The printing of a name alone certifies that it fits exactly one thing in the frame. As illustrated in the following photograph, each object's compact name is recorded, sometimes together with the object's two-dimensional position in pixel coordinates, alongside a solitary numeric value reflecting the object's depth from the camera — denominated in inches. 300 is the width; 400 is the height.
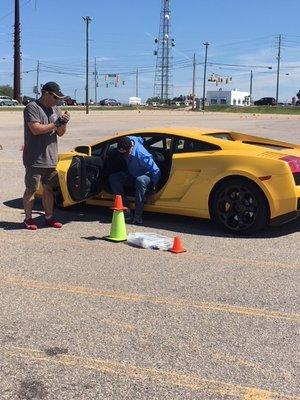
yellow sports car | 266.4
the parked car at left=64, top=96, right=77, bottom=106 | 3902.3
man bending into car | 292.2
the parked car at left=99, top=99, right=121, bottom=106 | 4638.3
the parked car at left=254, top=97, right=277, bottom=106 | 4638.3
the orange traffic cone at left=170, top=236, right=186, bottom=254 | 247.8
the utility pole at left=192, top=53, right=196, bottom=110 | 3827.8
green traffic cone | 263.0
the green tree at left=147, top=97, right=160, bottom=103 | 5267.7
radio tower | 4409.5
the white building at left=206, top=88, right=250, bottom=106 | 6127.0
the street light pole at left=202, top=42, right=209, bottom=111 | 3695.9
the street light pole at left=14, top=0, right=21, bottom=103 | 3302.2
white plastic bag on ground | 254.1
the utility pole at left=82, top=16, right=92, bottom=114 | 2454.4
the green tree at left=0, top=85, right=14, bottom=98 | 5770.7
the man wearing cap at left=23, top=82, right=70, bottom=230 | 267.0
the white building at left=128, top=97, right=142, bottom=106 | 5177.2
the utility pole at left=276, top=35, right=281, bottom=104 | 4746.6
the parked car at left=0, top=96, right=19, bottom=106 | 3329.2
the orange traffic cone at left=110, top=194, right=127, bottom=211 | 263.4
